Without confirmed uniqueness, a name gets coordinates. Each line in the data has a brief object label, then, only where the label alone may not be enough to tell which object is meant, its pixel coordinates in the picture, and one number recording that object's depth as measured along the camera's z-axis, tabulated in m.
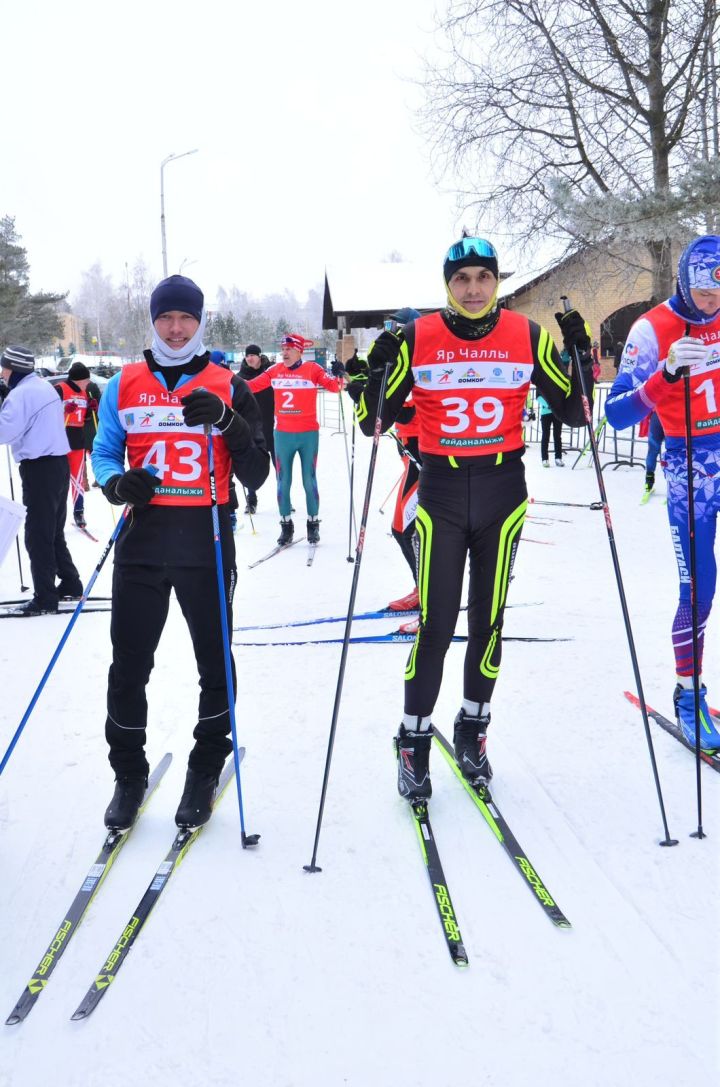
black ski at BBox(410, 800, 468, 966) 2.30
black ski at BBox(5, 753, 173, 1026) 2.13
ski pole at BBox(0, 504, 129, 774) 2.86
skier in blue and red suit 3.35
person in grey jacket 6.01
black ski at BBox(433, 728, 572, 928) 2.47
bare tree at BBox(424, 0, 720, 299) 11.87
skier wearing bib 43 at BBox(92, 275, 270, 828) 2.92
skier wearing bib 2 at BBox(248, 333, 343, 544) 8.58
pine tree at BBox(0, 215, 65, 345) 38.72
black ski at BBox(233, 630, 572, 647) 5.20
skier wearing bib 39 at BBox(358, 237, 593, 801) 3.01
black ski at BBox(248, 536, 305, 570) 7.84
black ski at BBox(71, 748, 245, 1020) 2.13
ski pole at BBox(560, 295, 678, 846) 2.84
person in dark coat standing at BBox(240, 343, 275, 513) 10.38
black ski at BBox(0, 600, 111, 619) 6.15
